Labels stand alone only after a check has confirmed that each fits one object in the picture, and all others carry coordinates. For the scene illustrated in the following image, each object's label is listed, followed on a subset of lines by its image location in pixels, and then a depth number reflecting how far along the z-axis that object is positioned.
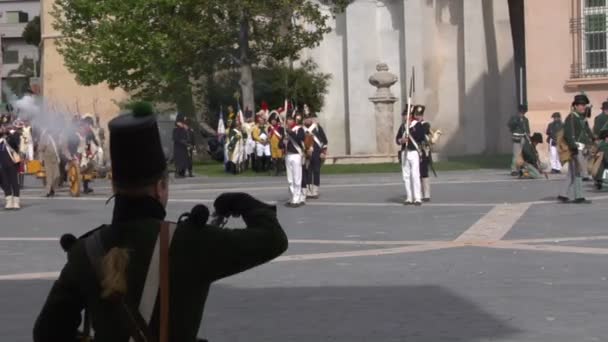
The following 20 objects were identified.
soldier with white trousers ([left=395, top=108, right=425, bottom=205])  22.69
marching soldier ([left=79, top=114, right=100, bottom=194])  28.81
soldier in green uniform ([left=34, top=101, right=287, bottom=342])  3.92
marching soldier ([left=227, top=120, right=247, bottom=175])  37.28
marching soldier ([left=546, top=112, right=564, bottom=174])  30.56
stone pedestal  39.81
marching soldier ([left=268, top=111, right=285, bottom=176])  34.66
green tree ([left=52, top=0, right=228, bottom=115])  40.34
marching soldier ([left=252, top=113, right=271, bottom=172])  36.59
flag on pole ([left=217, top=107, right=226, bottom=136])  41.62
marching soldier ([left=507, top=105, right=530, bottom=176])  29.91
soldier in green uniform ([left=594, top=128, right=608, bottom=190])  25.02
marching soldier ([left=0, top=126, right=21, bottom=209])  24.12
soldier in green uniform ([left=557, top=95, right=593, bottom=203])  21.67
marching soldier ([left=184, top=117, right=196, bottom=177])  36.59
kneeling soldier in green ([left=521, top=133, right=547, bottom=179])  29.12
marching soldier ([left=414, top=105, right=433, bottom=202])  23.17
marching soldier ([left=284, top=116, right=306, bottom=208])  23.53
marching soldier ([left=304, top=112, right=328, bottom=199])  24.86
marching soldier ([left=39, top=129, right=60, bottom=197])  28.03
